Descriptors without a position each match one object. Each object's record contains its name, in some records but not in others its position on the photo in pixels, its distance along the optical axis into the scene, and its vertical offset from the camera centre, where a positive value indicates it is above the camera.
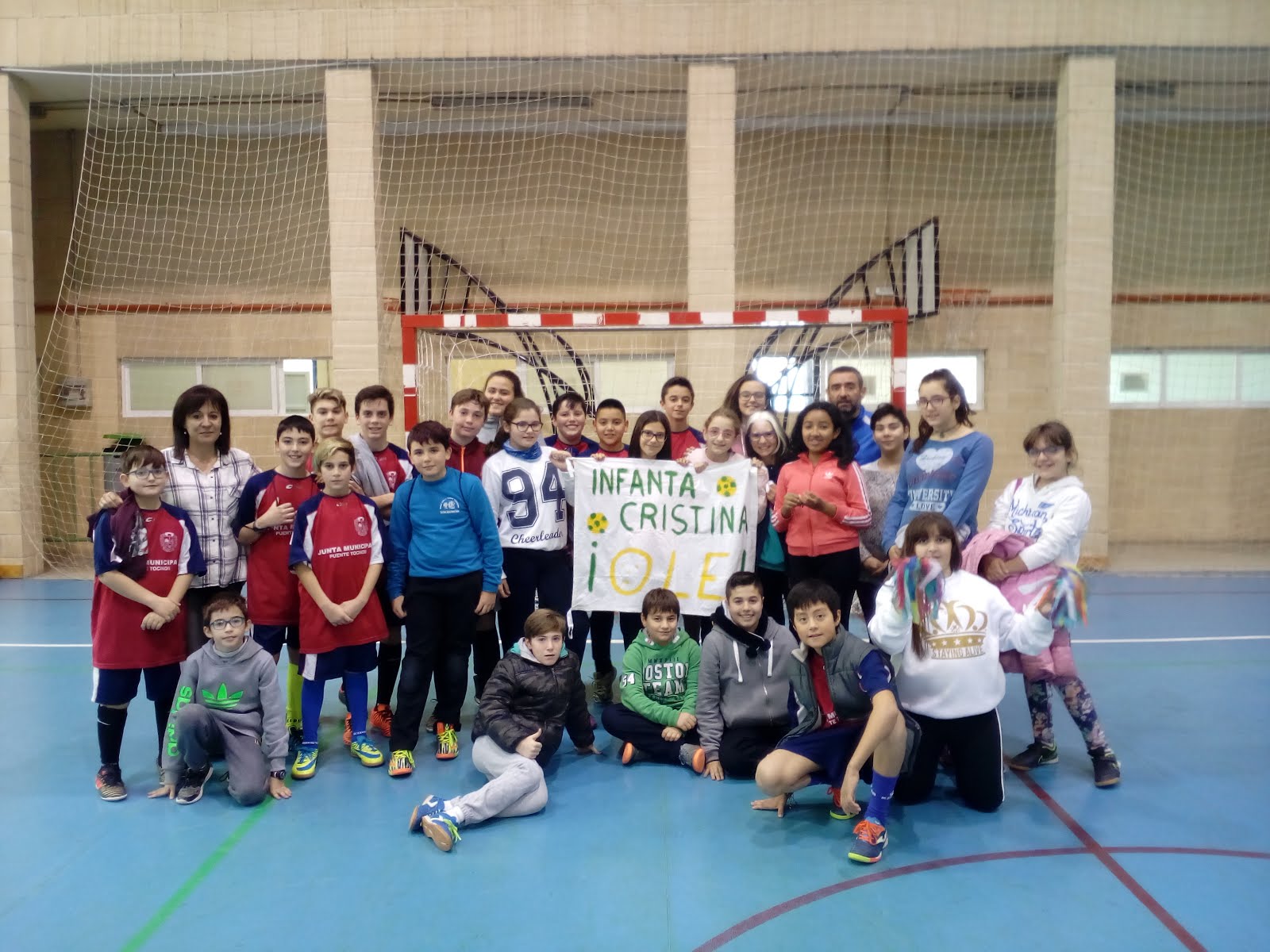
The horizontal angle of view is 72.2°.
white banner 4.24 -0.51
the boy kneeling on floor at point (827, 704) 3.03 -0.98
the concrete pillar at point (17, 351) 8.16 +0.70
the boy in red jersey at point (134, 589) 3.30 -0.63
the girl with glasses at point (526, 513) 4.08 -0.40
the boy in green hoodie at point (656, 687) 3.68 -1.12
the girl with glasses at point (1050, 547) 3.42 -0.46
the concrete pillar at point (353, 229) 8.03 +1.83
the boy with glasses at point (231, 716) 3.29 -1.11
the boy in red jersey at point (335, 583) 3.56 -0.65
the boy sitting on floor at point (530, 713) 3.21 -1.16
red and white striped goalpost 5.80 +0.75
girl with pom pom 3.10 -0.83
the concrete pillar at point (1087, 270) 8.00 +1.49
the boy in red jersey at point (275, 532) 3.64 -0.44
